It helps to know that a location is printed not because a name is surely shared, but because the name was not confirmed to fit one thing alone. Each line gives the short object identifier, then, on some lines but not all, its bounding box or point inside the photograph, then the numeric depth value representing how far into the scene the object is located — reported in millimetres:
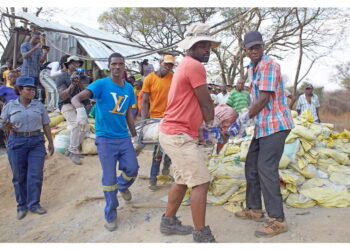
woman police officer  4129
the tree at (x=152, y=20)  17345
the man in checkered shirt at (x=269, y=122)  2893
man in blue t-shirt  3467
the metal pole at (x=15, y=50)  8488
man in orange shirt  4452
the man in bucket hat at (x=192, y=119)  2701
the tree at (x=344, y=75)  18656
